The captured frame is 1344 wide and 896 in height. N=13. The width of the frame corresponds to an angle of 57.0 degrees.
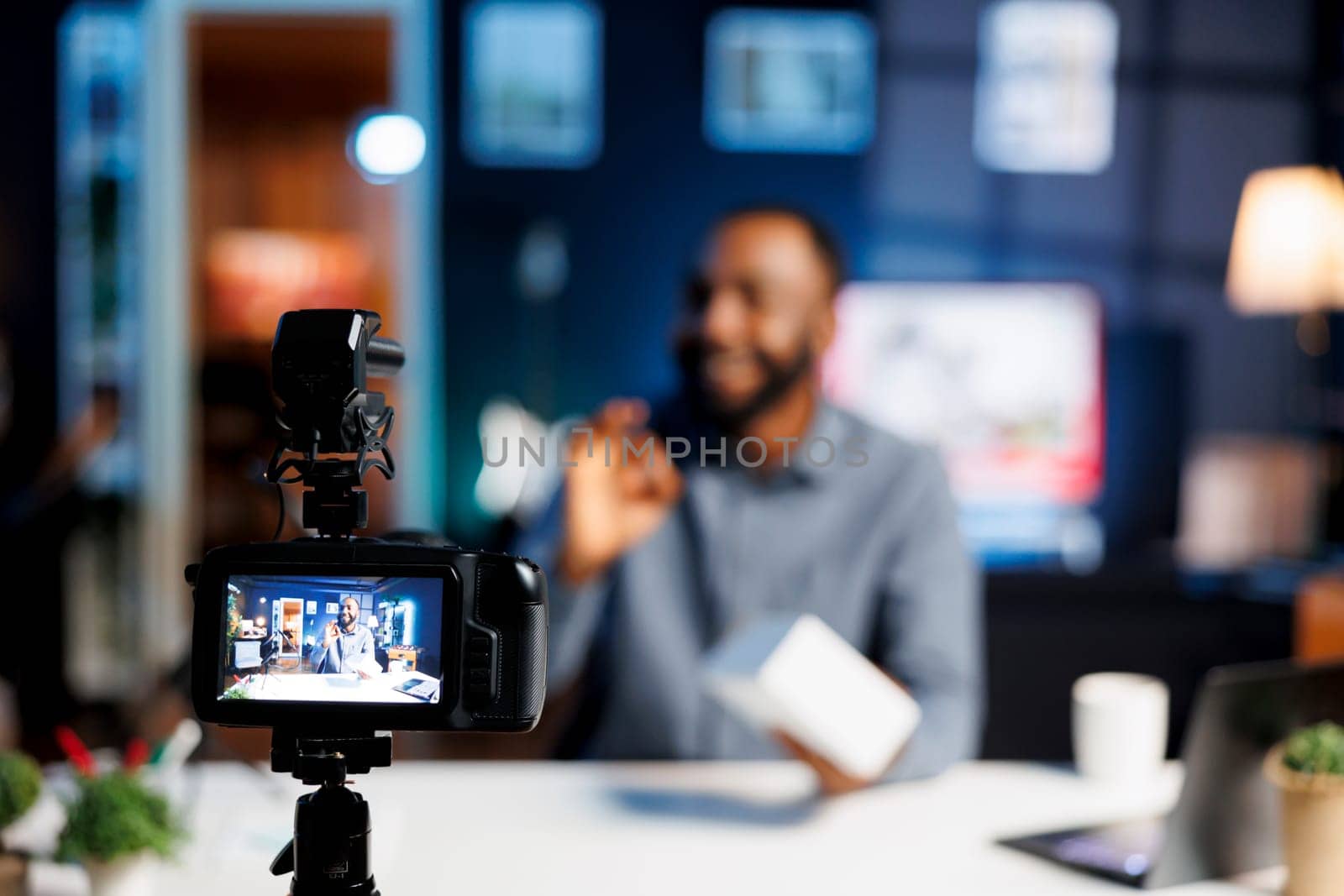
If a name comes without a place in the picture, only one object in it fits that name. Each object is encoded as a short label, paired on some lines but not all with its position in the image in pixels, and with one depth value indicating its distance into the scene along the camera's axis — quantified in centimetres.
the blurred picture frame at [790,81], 409
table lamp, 337
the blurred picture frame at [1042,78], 408
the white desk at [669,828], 111
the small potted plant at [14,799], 104
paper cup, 142
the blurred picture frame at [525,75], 404
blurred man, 183
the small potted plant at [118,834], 99
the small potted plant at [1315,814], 106
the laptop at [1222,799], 110
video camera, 86
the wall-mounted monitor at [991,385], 370
